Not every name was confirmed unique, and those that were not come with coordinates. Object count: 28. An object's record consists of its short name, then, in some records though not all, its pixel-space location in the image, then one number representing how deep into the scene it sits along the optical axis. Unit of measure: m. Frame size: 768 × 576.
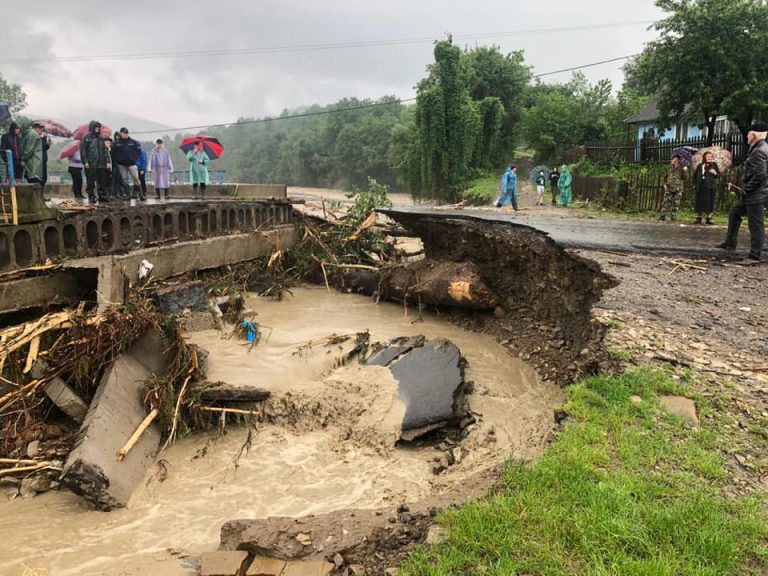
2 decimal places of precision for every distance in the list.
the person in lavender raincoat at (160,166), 14.79
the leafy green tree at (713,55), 17.94
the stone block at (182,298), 9.26
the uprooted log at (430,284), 9.54
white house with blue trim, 27.88
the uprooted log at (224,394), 6.52
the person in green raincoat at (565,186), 20.72
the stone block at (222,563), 3.40
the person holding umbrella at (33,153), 11.54
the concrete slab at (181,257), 8.26
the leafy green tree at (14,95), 56.53
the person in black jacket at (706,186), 12.23
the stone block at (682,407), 4.16
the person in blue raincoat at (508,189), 19.42
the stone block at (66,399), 6.07
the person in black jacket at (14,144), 11.24
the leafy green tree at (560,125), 30.95
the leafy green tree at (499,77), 41.41
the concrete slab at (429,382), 6.14
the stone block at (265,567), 3.29
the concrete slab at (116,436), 4.95
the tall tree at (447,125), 34.50
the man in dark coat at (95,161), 11.59
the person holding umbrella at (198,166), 15.23
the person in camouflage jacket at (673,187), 13.68
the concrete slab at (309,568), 3.20
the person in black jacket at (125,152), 12.75
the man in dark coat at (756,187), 8.01
